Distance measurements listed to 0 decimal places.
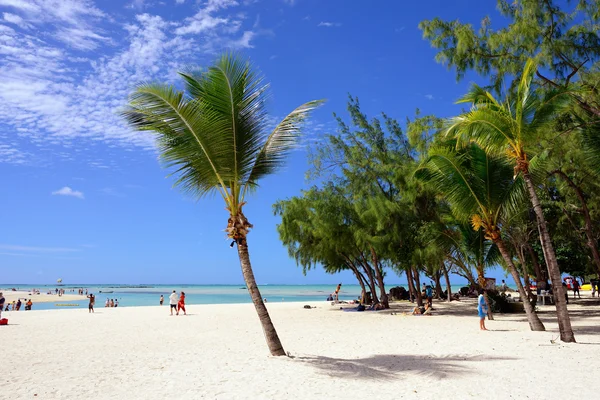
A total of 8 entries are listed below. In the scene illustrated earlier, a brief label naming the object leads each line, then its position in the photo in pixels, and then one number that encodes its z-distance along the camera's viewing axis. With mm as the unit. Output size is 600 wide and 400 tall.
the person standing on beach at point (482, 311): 14870
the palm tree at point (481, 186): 13156
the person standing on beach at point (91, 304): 30062
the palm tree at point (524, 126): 11039
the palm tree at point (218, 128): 9508
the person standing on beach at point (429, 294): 24203
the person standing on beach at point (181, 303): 26400
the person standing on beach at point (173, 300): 26061
